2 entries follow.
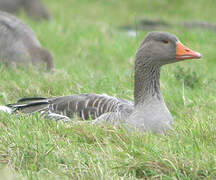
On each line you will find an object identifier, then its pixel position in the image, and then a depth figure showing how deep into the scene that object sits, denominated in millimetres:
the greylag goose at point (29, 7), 26812
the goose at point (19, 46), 16094
